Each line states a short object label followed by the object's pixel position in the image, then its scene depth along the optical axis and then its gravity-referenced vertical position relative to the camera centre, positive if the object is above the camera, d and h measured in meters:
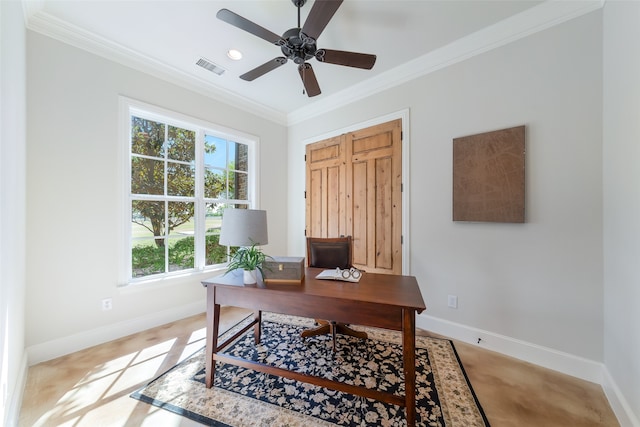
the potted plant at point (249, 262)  1.66 -0.34
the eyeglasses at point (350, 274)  1.74 -0.45
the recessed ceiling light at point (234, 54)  2.45 +1.63
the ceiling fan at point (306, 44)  1.52 +1.25
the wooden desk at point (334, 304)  1.32 -0.56
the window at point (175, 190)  2.61 +0.27
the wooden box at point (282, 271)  1.71 -0.41
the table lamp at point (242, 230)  1.79 -0.13
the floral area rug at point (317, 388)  1.45 -1.21
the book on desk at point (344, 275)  1.73 -0.46
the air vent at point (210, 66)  2.62 +1.63
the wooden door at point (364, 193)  2.84 +0.25
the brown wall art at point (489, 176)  2.07 +0.32
